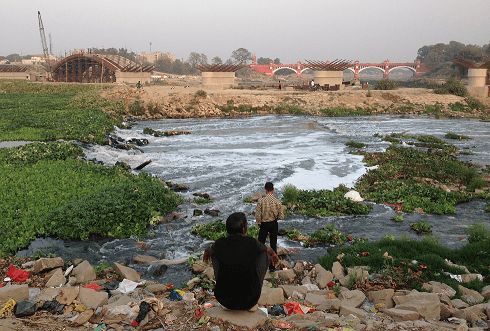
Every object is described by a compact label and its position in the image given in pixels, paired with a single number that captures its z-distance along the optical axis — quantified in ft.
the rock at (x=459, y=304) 27.61
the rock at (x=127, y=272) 32.66
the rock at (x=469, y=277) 32.40
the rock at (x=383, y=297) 28.07
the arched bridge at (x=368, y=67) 387.67
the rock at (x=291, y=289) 29.19
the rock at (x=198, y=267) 35.10
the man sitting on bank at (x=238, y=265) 19.50
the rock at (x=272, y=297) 27.07
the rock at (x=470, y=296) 28.68
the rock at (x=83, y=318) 24.12
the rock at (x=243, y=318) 20.90
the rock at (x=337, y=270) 33.24
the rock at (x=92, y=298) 26.40
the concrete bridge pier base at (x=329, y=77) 232.53
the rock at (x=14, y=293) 25.95
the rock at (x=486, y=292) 29.25
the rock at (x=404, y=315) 25.03
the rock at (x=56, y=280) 30.73
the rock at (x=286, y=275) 33.06
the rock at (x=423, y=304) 25.39
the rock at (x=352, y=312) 25.47
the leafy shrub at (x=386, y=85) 222.48
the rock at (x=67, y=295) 26.78
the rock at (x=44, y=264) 33.35
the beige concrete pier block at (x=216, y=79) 228.63
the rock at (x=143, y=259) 38.32
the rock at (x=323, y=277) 32.09
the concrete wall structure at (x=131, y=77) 255.29
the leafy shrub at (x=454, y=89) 201.36
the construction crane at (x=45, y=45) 323.35
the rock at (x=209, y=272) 32.37
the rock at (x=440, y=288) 29.55
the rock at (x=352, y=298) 27.86
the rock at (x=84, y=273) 32.04
